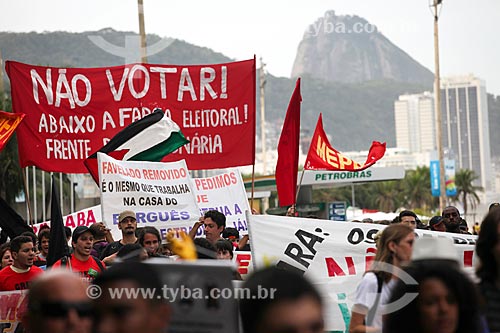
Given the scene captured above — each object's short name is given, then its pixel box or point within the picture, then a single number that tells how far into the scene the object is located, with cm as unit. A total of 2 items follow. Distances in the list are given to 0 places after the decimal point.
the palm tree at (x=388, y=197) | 11669
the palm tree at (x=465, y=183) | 11056
